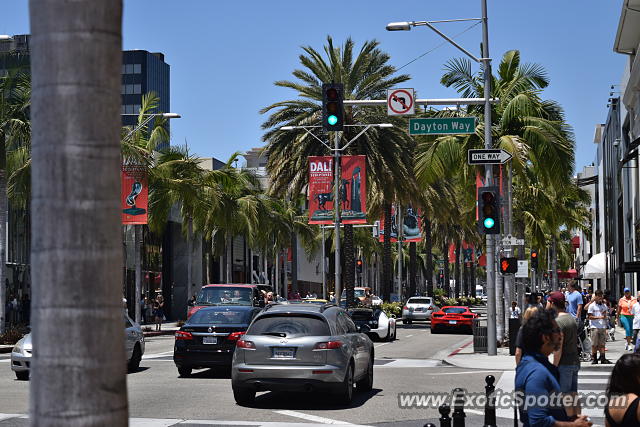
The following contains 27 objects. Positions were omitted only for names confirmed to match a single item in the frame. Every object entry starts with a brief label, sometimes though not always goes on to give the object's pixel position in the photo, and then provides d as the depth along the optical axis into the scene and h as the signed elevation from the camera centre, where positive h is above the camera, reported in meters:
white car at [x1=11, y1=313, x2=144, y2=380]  19.88 -1.97
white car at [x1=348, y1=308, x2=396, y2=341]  34.78 -2.37
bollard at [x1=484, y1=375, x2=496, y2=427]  9.21 -1.48
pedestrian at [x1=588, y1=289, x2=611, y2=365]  23.64 -1.74
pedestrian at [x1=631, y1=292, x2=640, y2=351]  24.86 -1.61
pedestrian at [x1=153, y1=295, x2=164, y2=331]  46.59 -2.63
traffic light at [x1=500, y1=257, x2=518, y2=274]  25.84 -0.25
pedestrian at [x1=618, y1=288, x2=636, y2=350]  28.36 -1.78
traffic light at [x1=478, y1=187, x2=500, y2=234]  24.39 +1.15
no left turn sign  24.39 +3.89
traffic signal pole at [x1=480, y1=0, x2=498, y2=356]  26.27 +0.54
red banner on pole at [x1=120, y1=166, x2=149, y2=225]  38.00 +2.58
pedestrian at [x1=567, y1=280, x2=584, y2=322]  25.84 -1.25
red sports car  43.62 -2.85
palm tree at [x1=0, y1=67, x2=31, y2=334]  32.41 +4.52
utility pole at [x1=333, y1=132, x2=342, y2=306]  39.22 +1.86
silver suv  15.27 -1.55
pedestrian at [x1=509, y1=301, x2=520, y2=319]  32.25 -1.85
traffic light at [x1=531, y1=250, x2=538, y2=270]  55.77 -0.26
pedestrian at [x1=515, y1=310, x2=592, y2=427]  5.86 -0.75
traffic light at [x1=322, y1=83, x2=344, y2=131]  21.09 +3.25
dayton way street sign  24.44 +3.29
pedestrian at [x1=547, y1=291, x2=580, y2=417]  10.38 -1.04
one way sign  24.33 +2.50
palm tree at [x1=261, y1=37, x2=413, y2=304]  44.22 +6.03
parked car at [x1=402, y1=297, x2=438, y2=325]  53.88 -2.95
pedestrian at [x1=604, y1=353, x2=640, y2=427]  5.79 -0.85
